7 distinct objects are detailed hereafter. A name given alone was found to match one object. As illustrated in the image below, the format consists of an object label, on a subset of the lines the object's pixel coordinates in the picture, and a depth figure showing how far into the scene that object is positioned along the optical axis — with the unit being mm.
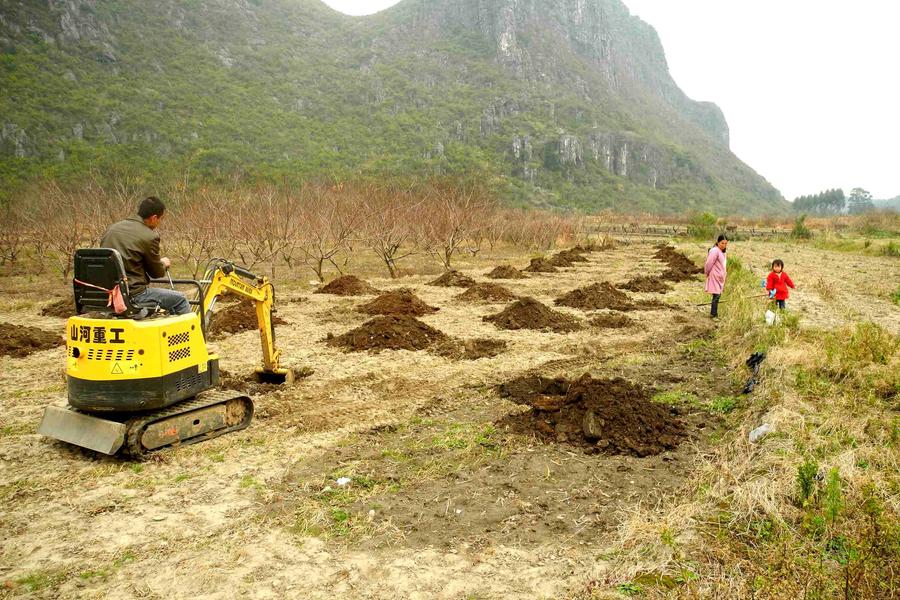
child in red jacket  12117
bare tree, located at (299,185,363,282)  22106
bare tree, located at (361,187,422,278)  23859
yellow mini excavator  5781
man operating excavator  6008
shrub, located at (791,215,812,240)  47000
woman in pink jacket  13766
